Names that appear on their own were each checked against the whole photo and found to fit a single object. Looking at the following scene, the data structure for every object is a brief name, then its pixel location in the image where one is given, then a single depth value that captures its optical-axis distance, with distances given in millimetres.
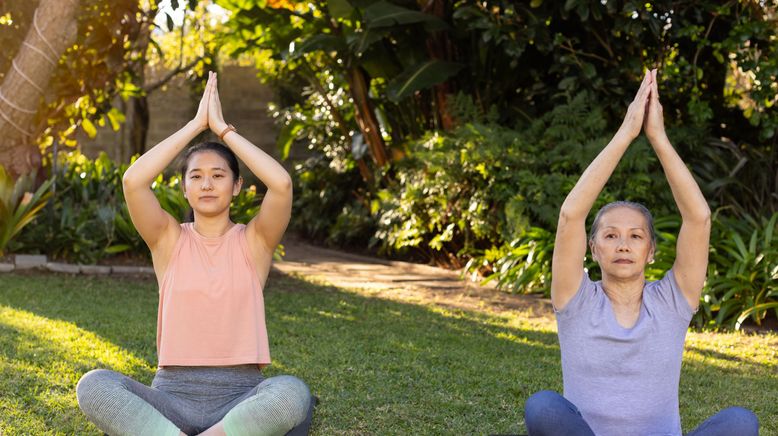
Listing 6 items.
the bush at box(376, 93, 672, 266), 8008
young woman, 3037
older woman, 2844
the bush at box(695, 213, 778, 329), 6539
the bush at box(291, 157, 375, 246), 11539
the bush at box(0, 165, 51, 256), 7840
